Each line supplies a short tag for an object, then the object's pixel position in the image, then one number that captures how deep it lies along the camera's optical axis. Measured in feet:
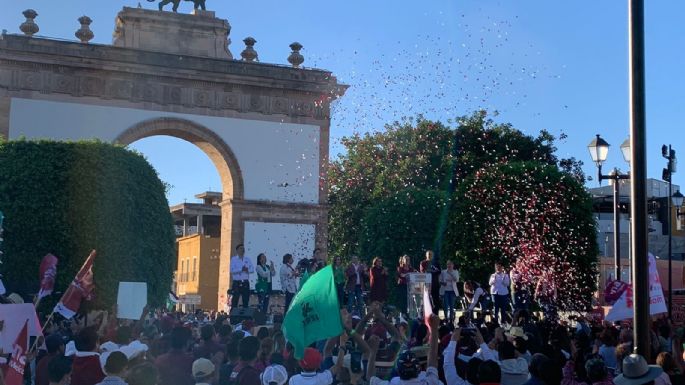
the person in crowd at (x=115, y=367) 24.85
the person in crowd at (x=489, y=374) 22.76
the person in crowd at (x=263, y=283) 75.56
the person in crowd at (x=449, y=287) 69.46
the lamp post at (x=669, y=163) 73.97
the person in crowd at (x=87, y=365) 27.78
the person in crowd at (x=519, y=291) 73.82
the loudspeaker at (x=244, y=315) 57.88
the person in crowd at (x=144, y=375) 25.22
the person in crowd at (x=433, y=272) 67.15
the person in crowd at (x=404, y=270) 69.97
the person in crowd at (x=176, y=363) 29.78
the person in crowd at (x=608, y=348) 35.73
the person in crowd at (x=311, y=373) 26.11
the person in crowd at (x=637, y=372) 24.17
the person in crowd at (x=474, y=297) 71.00
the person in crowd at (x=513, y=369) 27.22
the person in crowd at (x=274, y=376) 26.50
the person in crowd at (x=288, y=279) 73.20
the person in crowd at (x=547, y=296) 73.61
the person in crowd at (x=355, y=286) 75.56
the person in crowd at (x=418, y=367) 23.61
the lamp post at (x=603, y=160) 61.46
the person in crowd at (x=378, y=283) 70.85
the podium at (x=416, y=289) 67.41
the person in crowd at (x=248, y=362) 26.81
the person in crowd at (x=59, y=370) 24.66
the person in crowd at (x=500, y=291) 68.95
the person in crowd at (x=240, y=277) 75.10
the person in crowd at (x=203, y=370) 26.32
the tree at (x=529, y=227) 87.76
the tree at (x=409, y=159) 135.95
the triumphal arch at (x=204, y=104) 110.11
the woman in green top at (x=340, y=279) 71.12
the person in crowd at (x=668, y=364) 27.78
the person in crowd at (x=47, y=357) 30.19
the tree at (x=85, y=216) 78.95
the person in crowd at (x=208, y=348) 33.01
